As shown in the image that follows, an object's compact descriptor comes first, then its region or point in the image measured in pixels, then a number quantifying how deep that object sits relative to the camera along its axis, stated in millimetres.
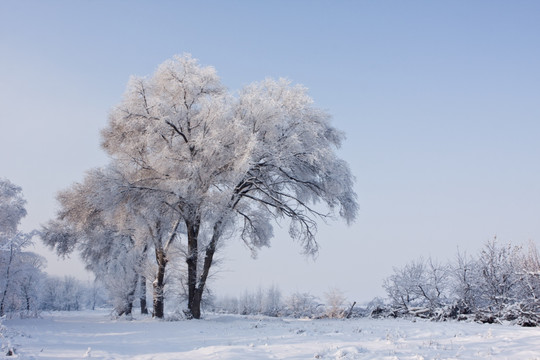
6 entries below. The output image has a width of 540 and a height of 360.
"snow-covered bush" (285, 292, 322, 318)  25788
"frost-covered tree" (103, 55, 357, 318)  15648
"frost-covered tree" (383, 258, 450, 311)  20016
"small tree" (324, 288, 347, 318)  21131
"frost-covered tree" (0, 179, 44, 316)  16734
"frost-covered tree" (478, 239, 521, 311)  15953
